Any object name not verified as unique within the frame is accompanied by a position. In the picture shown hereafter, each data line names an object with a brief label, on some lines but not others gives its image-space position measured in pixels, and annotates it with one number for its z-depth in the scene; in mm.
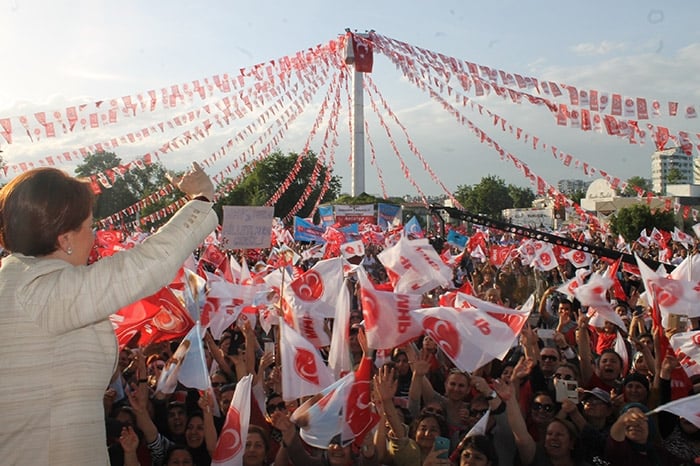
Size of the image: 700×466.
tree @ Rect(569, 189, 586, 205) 90619
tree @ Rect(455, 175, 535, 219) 91562
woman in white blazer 1885
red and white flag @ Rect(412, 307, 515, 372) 5625
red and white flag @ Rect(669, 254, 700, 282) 8157
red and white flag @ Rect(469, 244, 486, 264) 19484
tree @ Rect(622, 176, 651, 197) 104062
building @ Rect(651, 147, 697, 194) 149025
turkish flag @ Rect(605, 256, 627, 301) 10039
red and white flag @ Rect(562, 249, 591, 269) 15242
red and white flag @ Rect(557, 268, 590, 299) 9295
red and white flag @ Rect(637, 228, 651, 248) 23378
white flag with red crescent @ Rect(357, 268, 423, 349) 5980
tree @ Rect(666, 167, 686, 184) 94125
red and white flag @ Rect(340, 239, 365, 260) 17078
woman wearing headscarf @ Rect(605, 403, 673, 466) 4523
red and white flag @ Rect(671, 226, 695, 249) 21797
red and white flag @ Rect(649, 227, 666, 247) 21978
